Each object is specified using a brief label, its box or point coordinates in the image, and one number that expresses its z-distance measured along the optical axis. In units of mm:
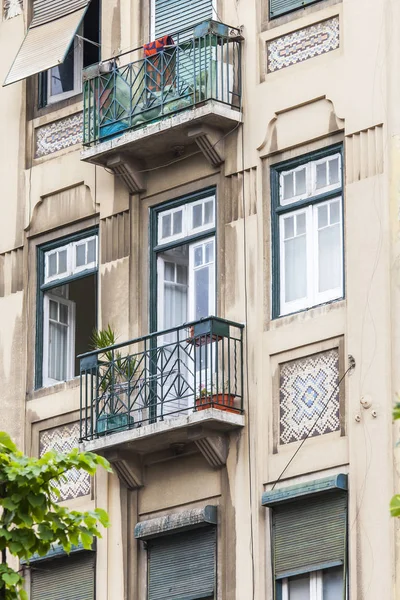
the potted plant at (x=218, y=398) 26891
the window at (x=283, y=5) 27962
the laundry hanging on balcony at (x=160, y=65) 28547
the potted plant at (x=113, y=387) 27766
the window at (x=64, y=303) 29891
